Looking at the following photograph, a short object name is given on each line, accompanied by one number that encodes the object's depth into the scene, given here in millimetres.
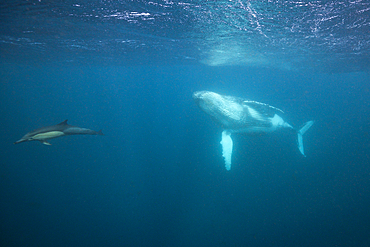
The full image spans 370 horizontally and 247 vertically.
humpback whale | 6147
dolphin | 4652
